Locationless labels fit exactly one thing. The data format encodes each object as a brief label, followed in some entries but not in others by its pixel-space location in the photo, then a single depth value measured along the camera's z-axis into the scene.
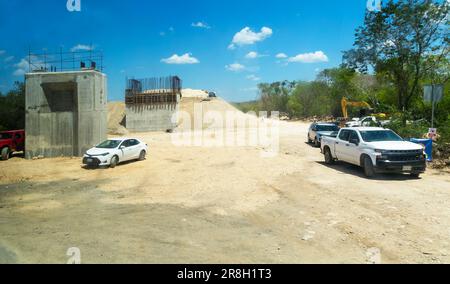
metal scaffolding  22.94
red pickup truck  22.12
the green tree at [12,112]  36.81
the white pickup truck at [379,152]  11.91
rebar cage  43.47
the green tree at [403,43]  18.50
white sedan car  17.67
